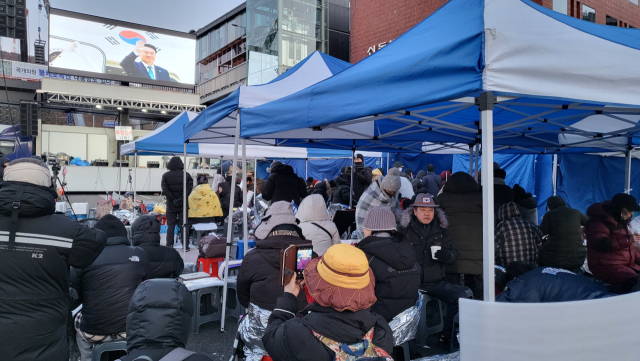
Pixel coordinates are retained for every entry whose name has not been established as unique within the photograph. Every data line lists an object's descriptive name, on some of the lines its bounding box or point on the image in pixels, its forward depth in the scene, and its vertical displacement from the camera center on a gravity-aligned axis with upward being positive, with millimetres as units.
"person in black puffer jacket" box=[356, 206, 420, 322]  2812 -586
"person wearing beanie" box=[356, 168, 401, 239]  4840 -126
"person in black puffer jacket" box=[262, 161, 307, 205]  6031 -9
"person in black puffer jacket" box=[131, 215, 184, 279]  3725 -621
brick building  14789 +7035
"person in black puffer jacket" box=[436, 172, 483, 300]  3664 -340
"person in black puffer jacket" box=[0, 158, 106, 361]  2150 -424
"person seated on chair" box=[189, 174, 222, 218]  7661 -350
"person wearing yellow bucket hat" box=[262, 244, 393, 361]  1653 -567
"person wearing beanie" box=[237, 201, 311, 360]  2703 -666
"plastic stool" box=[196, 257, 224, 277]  5645 -1133
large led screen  19906 +7129
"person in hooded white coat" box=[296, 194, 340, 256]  3631 -370
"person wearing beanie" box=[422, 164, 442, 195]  7773 +34
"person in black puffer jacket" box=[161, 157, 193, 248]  7707 -130
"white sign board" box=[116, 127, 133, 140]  12328 +1566
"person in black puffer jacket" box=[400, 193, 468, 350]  3572 -528
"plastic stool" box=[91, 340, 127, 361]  2773 -1134
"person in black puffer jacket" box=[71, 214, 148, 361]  2754 -763
